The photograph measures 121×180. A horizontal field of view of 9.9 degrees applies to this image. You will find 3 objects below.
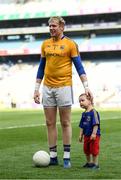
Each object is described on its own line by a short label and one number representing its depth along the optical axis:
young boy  9.86
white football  10.04
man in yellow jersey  10.23
